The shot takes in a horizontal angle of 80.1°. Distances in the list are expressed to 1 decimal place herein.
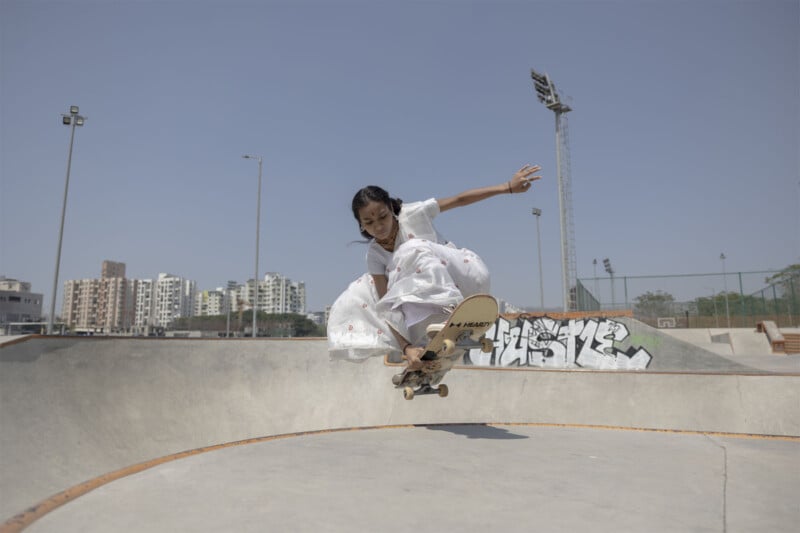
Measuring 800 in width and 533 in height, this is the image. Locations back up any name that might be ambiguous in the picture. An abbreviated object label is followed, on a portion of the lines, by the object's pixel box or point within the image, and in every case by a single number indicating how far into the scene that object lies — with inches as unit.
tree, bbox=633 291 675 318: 766.5
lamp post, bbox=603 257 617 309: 1781.7
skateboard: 151.4
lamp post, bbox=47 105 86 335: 703.7
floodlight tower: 936.3
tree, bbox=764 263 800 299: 768.3
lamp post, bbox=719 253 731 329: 817.9
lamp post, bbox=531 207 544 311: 1288.4
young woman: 158.2
